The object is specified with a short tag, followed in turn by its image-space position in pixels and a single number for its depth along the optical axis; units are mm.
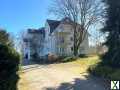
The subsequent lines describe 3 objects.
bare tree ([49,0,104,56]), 15413
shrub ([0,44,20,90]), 3859
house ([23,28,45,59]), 22381
